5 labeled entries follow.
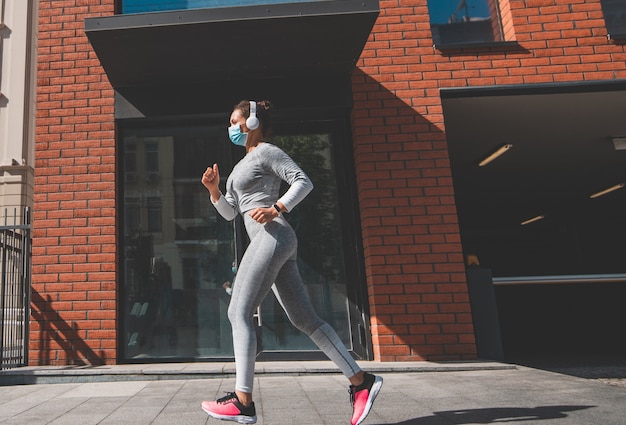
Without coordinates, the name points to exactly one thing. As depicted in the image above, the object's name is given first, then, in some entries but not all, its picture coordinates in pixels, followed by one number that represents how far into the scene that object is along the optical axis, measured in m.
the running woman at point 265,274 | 2.41
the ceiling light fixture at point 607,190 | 11.12
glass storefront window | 5.20
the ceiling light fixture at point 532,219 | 14.64
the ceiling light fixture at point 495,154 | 7.86
